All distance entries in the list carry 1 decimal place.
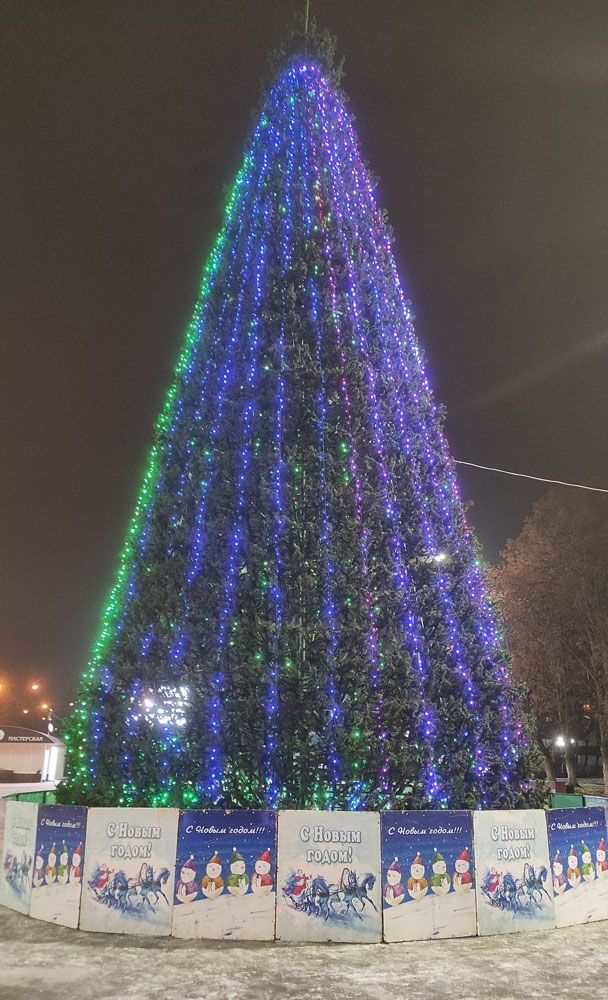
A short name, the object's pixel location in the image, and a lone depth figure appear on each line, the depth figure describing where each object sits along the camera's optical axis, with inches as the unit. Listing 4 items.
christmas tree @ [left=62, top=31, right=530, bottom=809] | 307.9
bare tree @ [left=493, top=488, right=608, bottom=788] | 1018.1
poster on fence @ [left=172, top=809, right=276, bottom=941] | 266.2
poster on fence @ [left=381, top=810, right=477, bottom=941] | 270.5
